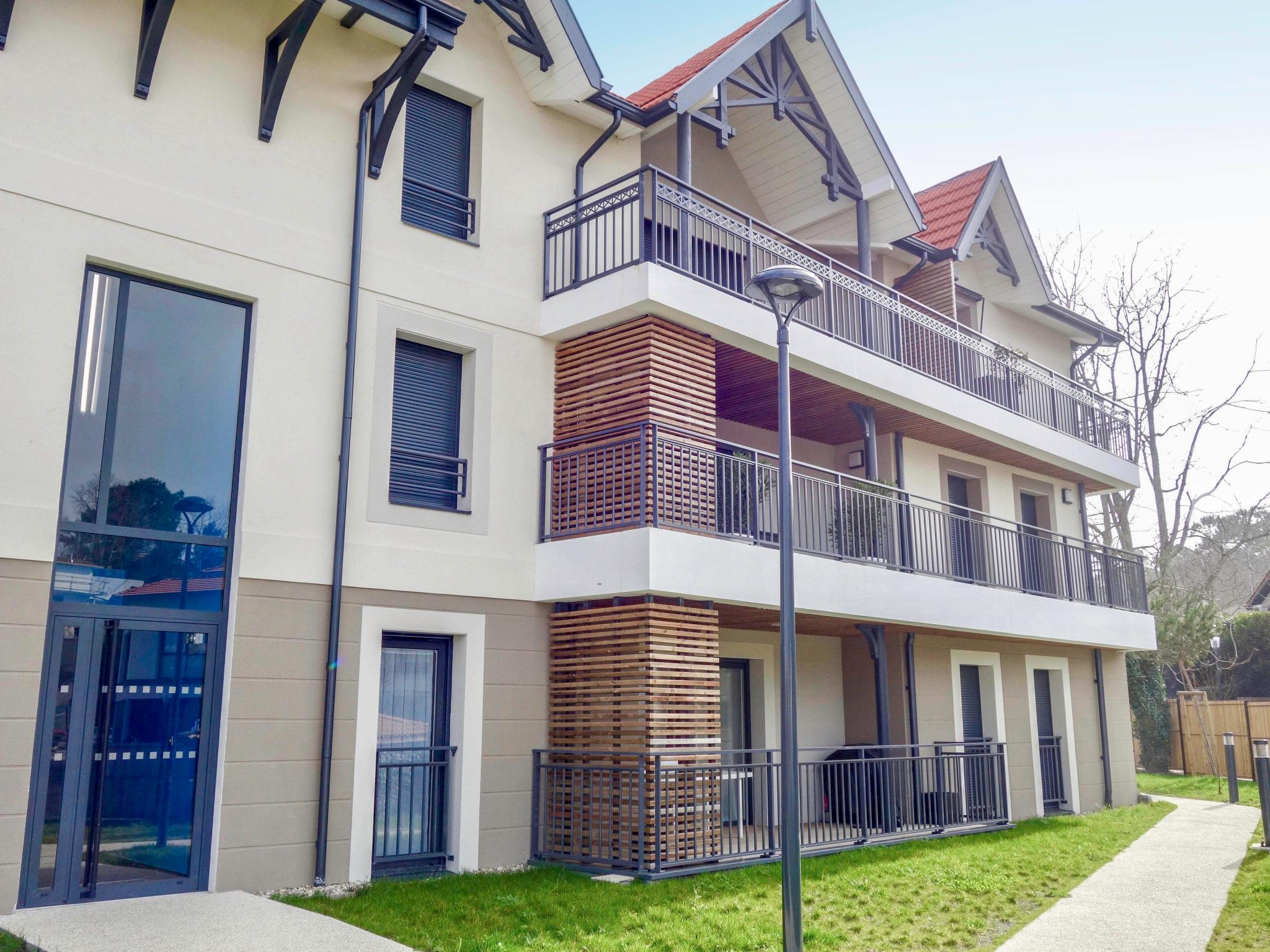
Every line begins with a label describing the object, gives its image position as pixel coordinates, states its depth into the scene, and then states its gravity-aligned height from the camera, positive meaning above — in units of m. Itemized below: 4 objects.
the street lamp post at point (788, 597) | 7.04 +0.80
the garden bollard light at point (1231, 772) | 19.02 -0.98
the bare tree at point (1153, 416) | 28.38 +7.70
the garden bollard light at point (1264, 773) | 12.30 -0.65
